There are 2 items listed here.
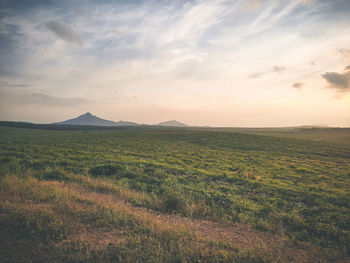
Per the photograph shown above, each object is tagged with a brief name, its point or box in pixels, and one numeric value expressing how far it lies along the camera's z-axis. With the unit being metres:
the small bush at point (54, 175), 10.25
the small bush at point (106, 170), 12.34
